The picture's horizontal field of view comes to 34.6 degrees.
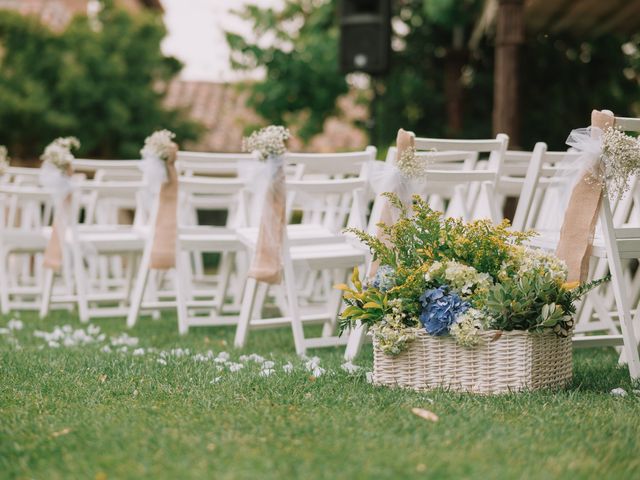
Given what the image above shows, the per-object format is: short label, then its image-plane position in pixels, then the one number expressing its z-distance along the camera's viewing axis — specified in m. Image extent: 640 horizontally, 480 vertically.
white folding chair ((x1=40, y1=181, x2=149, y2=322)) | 7.41
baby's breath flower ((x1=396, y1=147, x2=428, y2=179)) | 4.84
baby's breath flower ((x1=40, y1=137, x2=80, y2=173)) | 7.49
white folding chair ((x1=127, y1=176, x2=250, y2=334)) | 6.71
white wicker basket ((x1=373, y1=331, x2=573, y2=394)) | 4.22
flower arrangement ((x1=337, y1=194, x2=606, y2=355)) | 4.20
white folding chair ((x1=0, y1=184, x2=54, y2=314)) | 7.72
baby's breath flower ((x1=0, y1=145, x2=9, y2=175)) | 7.96
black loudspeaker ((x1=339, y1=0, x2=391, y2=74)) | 11.70
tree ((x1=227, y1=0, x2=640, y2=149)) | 15.28
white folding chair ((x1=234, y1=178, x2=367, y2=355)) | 5.63
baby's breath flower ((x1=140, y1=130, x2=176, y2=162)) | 6.75
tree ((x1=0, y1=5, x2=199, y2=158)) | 19.77
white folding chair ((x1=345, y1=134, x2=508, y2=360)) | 5.05
